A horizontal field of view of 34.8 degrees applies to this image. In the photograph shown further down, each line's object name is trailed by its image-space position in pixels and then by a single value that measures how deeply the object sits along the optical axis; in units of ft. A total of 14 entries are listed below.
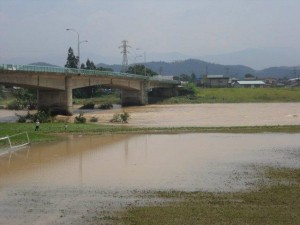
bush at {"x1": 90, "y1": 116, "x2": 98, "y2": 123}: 181.75
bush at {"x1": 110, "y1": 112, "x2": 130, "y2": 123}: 180.15
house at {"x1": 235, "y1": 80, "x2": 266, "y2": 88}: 614.34
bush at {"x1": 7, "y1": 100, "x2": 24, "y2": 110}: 302.39
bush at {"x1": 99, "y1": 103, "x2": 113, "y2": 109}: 298.97
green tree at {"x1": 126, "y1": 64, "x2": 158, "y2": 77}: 526.57
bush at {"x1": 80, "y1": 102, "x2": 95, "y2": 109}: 301.96
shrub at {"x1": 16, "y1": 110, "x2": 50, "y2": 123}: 169.02
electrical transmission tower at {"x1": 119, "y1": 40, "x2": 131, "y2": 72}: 388.72
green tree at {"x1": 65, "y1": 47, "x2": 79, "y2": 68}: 448.65
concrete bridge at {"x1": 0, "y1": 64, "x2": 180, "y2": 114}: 169.27
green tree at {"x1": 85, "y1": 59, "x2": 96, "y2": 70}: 468.34
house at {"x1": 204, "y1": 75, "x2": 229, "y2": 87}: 615.98
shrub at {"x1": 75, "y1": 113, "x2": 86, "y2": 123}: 170.22
